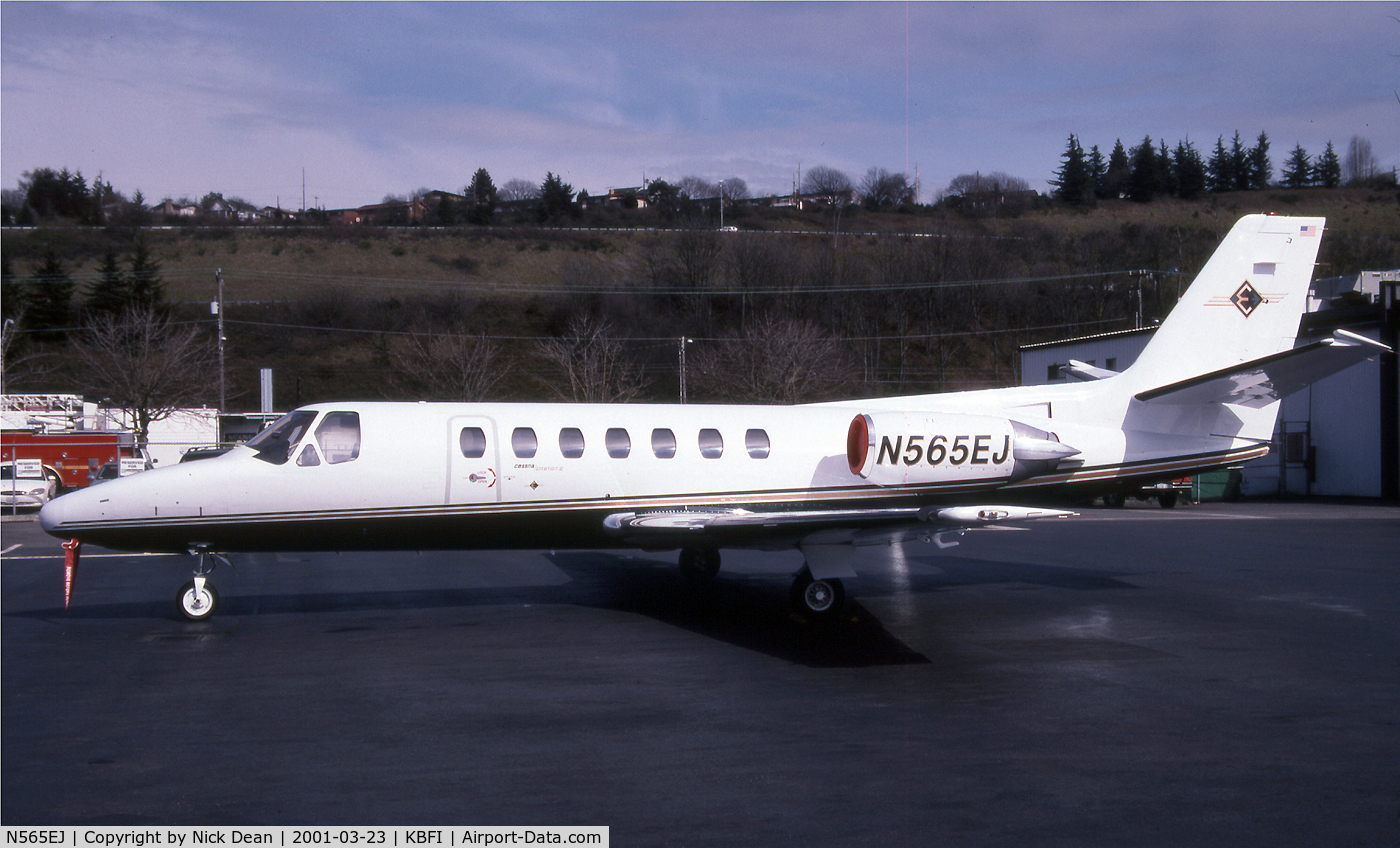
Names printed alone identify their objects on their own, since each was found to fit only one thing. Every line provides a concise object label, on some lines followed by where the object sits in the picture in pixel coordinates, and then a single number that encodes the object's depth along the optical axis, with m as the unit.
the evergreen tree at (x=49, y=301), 69.75
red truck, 39.78
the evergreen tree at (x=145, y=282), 70.94
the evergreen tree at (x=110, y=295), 70.25
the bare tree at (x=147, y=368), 48.41
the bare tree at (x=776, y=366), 53.09
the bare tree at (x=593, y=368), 55.41
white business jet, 11.76
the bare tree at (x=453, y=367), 56.06
